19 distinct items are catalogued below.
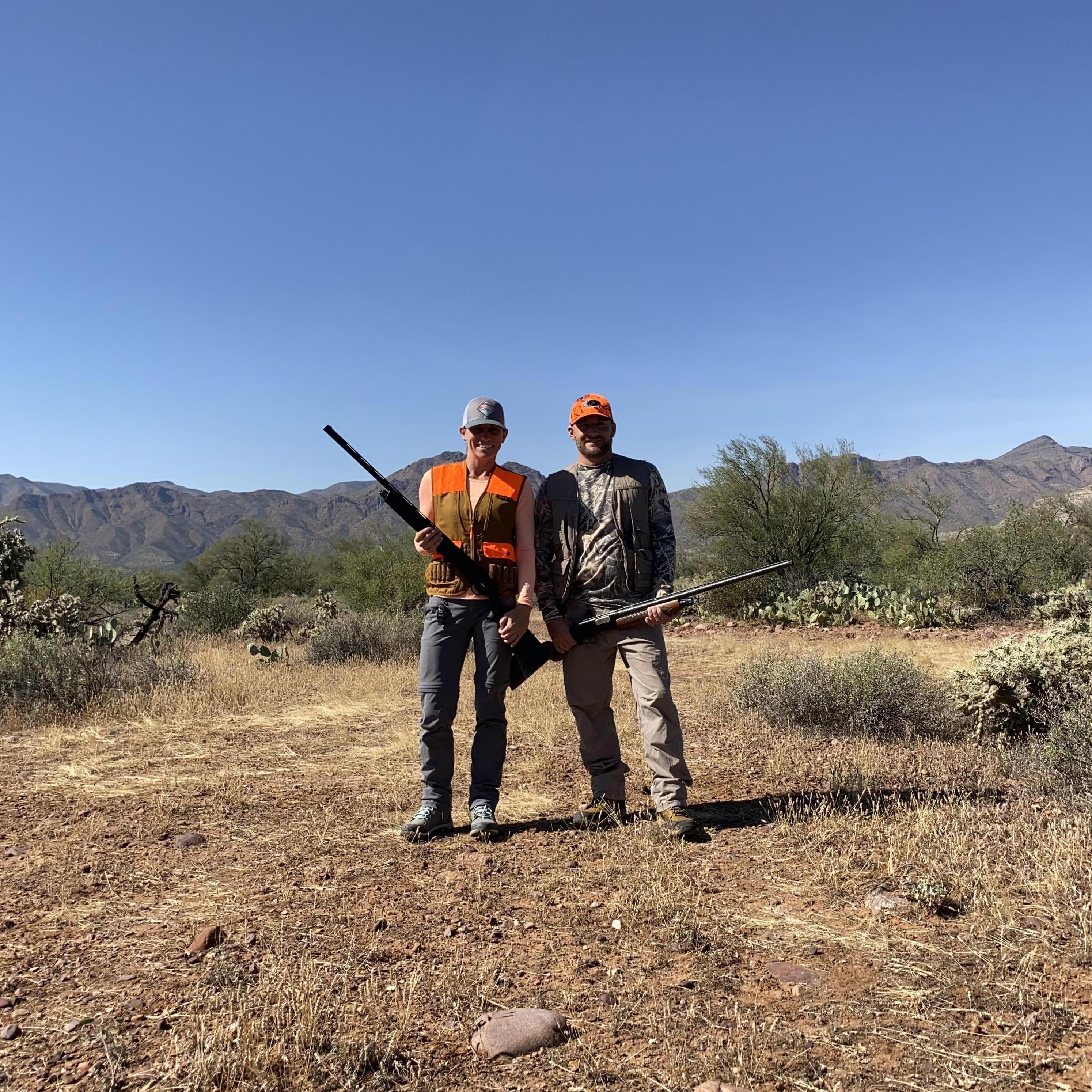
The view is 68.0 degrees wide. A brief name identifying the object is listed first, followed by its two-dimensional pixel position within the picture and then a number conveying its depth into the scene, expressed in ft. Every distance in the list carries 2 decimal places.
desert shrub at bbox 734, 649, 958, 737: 22.07
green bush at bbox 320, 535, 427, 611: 53.52
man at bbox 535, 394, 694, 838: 14.40
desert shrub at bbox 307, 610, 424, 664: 38.01
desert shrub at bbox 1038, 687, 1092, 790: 15.24
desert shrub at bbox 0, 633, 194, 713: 25.58
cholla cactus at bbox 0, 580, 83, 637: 32.24
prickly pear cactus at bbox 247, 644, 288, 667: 37.58
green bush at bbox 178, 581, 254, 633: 51.24
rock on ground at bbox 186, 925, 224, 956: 10.03
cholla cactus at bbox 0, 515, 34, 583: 37.70
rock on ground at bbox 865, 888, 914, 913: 10.76
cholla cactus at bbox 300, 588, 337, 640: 46.50
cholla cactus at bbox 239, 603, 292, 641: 48.03
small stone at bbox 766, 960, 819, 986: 9.04
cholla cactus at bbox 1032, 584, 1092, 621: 28.47
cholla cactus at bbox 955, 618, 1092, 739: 19.24
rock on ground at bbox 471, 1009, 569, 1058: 7.88
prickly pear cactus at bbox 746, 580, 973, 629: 46.32
